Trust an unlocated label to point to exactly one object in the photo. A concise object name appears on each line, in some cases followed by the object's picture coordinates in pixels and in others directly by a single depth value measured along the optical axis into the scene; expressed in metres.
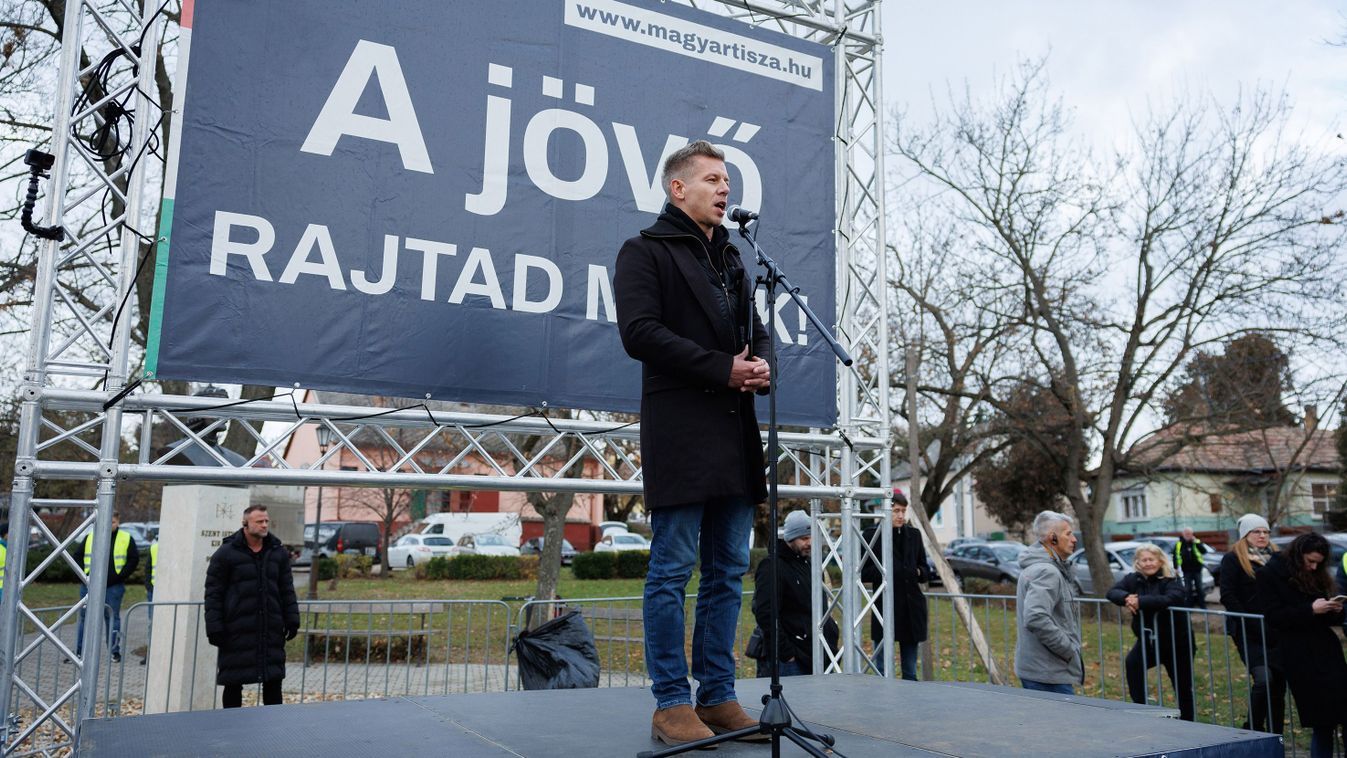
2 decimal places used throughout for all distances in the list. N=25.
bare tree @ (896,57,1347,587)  14.27
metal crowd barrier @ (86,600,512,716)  8.25
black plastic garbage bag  6.47
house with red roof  16.02
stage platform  3.14
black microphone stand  2.74
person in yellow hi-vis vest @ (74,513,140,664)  10.03
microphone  3.30
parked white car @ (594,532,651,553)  30.08
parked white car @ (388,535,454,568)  29.41
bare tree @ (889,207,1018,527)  15.84
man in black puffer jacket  6.41
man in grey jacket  5.98
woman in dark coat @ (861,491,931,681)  7.64
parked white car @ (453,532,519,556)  28.95
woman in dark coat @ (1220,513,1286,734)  6.80
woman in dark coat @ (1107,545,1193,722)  6.91
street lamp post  20.54
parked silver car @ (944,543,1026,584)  24.83
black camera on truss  4.18
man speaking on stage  3.06
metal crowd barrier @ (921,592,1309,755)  7.03
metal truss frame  4.31
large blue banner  4.80
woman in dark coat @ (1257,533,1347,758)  5.82
